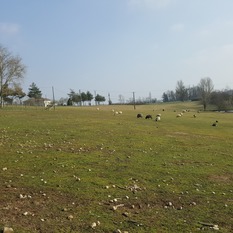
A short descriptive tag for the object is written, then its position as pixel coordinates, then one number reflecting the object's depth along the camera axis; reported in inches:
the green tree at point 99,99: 6178.6
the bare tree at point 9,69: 3152.1
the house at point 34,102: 4650.1
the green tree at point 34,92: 5128.4
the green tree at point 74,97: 5453.3
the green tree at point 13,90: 3174.2
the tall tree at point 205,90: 5807.1
